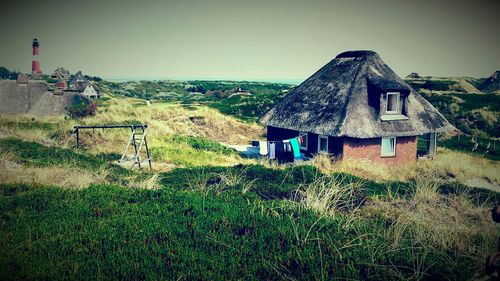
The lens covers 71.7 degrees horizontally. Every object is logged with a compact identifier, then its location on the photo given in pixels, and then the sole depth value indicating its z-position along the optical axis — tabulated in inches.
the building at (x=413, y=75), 3744.6
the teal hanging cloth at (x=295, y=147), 802.9
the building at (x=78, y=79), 4208.7
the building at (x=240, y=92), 3332.2
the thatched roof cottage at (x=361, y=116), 802.2
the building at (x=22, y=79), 2153.5
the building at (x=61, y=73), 4837.6
